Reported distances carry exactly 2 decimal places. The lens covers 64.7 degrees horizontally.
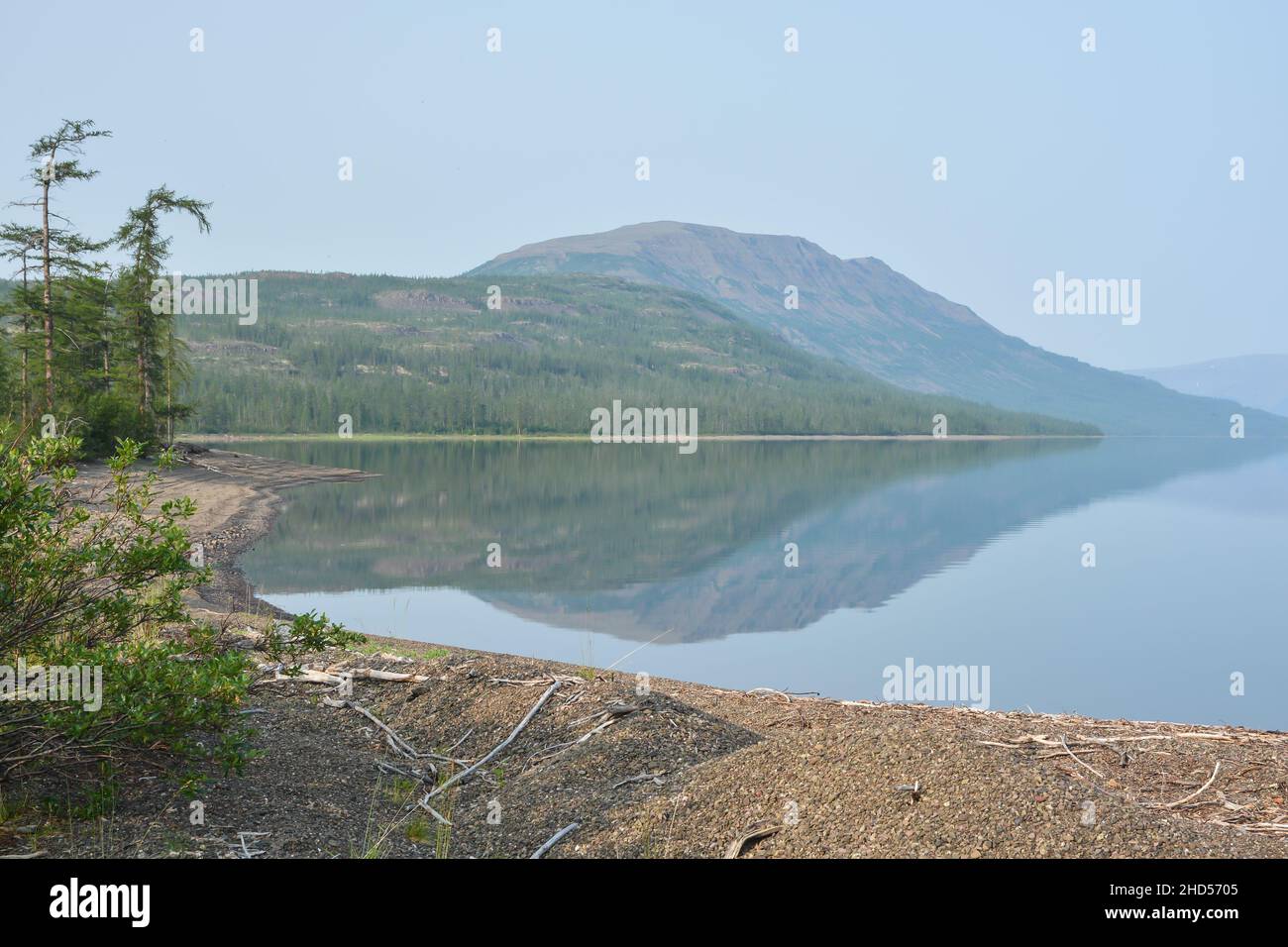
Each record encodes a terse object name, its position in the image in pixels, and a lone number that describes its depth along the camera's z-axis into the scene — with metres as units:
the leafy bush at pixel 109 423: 39.03
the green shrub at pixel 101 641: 6.34
